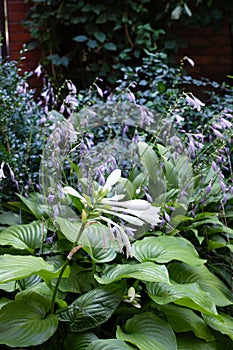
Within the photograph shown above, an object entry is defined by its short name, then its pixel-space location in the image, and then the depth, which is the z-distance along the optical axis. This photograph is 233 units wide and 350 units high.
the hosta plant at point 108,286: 2.28
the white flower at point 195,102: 2.71
